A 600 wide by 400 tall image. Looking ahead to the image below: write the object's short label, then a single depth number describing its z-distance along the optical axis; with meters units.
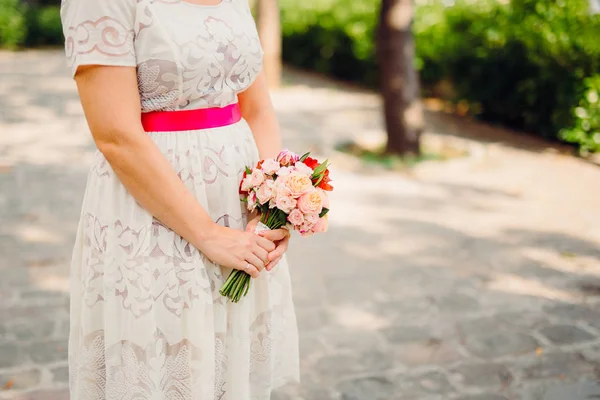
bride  1.87
